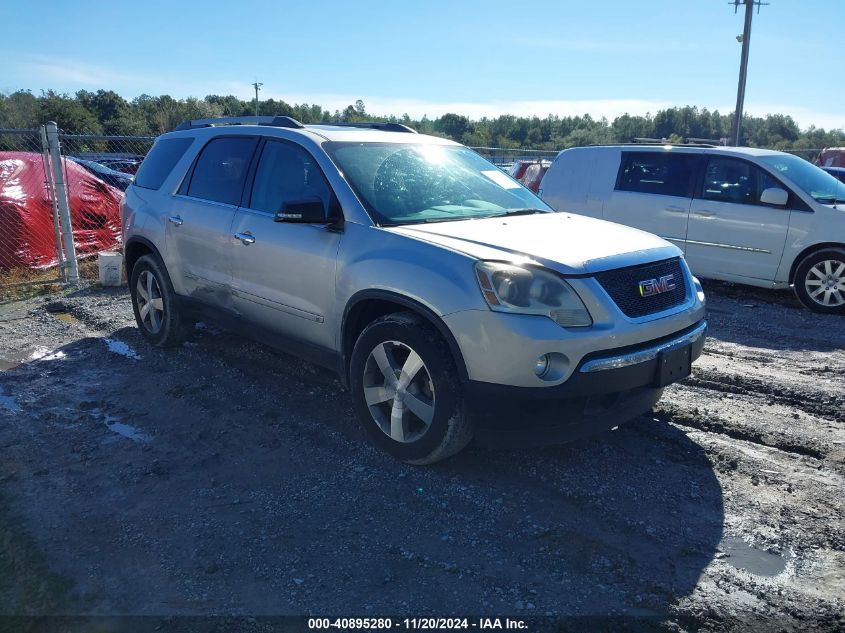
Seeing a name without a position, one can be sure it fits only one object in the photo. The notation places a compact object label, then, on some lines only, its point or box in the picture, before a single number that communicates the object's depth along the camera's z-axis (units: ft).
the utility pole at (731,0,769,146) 72.33
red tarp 31.60
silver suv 11.55
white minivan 25.73
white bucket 29.81
